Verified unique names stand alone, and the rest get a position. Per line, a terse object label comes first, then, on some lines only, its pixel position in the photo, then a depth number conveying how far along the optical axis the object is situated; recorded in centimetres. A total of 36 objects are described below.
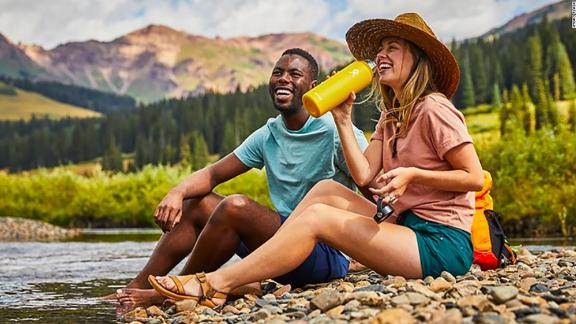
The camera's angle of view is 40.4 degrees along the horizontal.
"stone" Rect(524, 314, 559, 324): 319
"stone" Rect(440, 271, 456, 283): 475
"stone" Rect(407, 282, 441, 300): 403
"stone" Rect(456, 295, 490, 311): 355
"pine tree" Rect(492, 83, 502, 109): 10991
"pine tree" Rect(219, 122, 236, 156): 12281
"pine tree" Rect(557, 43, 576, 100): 10462
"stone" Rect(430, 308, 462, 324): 322
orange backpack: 565
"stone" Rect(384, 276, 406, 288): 442
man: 535
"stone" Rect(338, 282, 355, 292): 471
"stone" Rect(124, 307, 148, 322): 519
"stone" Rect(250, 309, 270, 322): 433
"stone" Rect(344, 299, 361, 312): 399
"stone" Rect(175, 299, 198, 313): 482
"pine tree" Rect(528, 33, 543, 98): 10402
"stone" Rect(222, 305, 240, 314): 472
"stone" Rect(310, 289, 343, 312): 411
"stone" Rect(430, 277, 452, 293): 433
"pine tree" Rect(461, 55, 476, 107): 11319
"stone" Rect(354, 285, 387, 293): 440
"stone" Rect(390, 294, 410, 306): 388
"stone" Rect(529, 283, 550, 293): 440
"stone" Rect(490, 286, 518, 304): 368
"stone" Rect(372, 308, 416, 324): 332
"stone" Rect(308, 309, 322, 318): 407
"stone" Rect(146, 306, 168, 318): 504
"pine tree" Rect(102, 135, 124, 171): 13375
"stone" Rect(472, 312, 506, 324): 322
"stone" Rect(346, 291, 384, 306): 402
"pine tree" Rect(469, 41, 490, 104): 11462
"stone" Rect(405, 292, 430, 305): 386
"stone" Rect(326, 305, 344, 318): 396
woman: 461
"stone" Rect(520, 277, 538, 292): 454
